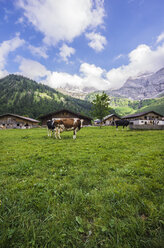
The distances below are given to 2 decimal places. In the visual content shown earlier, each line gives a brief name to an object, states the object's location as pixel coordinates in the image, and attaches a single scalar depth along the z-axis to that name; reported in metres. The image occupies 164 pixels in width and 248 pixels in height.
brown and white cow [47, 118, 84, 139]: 13.72
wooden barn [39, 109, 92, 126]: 46.84
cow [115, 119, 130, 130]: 25.22
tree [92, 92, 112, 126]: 39.28
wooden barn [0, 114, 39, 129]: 54.09
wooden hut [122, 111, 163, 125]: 52.94
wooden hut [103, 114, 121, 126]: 67.50
